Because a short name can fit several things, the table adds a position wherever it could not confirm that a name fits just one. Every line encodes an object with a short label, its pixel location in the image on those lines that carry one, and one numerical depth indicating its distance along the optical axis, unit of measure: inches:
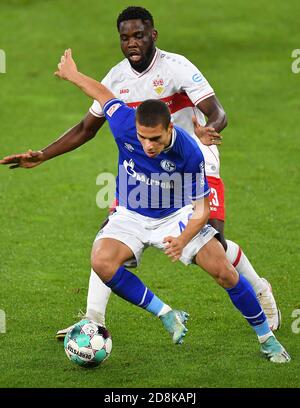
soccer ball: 633.0
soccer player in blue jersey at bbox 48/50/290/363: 616.1
